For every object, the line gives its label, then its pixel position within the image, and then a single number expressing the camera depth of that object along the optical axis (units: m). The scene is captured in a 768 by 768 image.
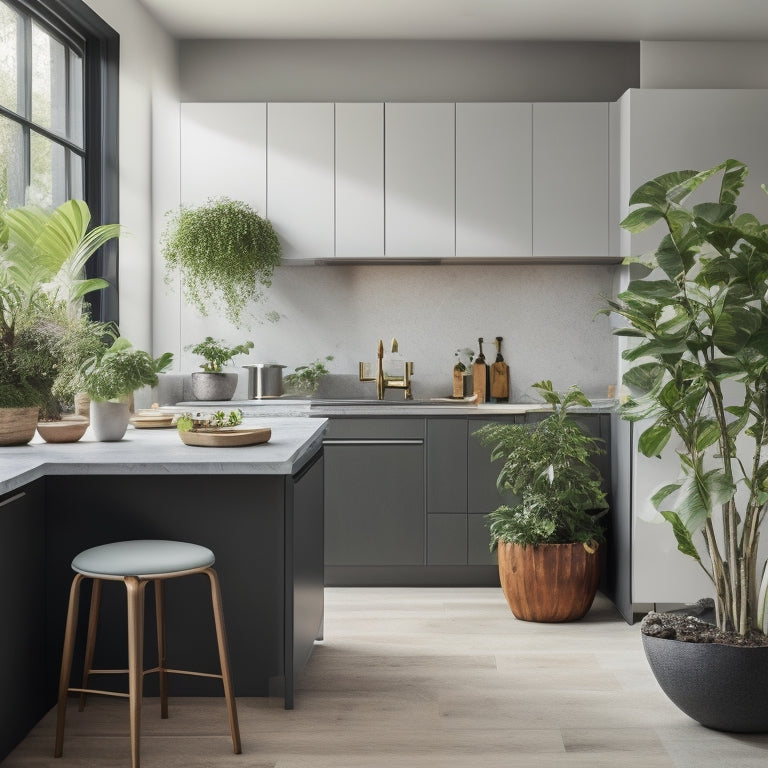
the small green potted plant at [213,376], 5.12
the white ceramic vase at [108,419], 3.27
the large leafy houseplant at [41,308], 3.19
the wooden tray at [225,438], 3.10
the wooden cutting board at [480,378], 5.35
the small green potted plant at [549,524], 4.09
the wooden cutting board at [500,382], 5.34
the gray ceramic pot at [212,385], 5.13
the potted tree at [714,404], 2.75
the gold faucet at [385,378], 5.27
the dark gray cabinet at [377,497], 4.75
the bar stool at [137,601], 2.51
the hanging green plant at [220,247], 4.96
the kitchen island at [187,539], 2.98
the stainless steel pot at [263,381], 5.20
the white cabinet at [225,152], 5.08
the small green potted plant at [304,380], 5.30
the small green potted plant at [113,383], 3.20
